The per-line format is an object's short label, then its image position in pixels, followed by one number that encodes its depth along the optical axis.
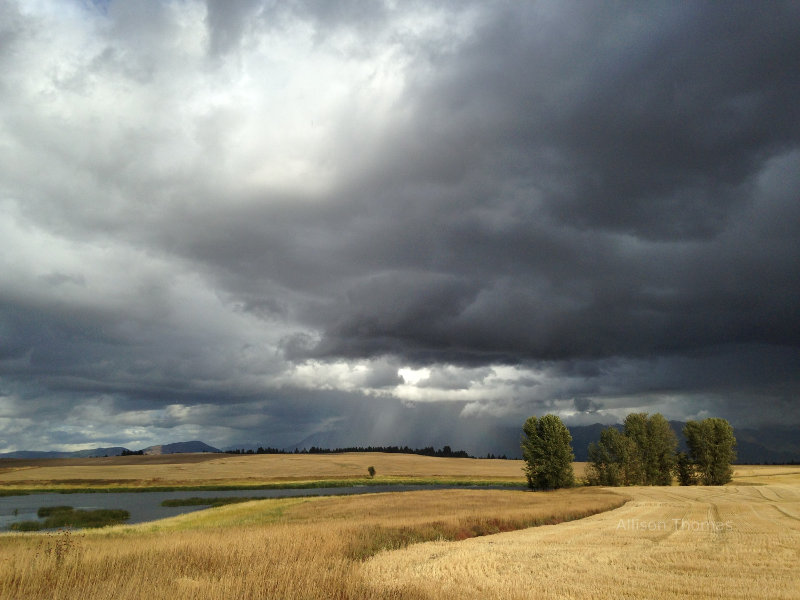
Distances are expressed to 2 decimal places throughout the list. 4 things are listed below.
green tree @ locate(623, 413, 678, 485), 101.62
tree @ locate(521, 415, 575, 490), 95.88
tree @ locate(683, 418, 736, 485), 101.00
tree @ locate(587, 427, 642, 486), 98.12
